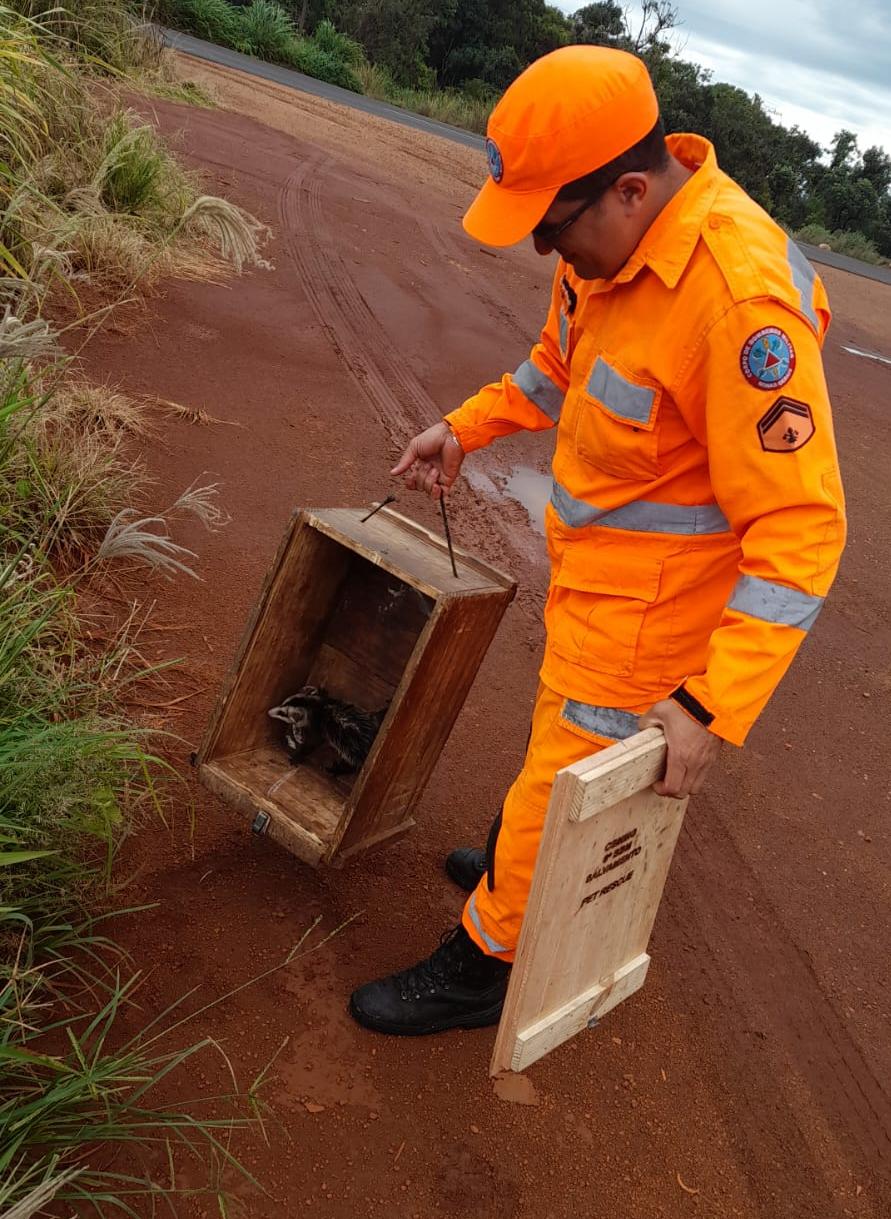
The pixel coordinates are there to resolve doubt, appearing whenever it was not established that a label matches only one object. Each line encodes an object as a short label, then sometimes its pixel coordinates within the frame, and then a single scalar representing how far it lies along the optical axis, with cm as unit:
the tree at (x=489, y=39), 3406
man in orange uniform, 208
